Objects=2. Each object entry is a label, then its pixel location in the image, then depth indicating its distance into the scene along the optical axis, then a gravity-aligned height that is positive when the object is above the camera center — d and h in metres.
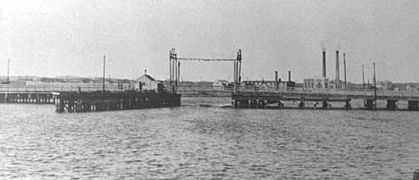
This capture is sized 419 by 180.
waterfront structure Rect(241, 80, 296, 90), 146.25 +4.78
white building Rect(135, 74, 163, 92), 108.26 +3.15
